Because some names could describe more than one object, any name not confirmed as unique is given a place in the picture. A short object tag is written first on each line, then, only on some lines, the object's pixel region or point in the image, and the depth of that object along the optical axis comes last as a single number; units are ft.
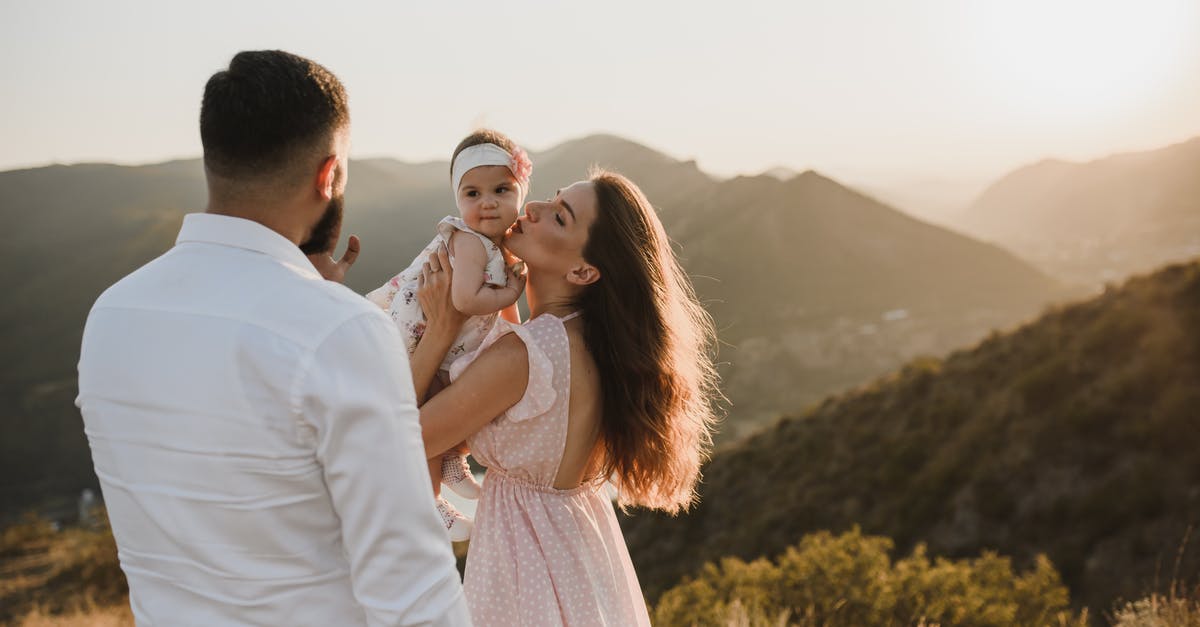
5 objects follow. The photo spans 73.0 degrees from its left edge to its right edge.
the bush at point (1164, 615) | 12.89
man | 4.01
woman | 7.16
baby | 7.88
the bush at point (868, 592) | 20.76
